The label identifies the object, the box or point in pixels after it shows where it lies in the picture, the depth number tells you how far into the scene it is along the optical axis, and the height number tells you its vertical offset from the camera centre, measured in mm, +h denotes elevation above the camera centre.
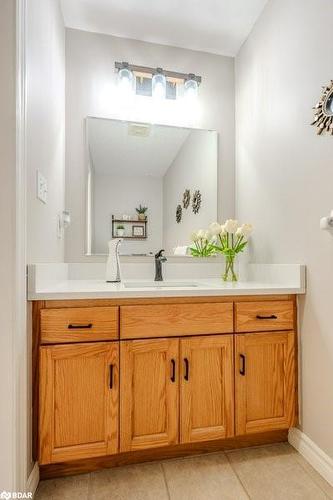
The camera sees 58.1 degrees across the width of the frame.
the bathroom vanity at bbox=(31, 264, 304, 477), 1271 -570
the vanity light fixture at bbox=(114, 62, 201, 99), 1998 +1151
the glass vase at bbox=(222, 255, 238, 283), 1975 -130
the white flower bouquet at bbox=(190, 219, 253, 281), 1929 +45
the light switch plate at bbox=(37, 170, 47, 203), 1335 +274
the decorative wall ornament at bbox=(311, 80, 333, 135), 1331 +621
